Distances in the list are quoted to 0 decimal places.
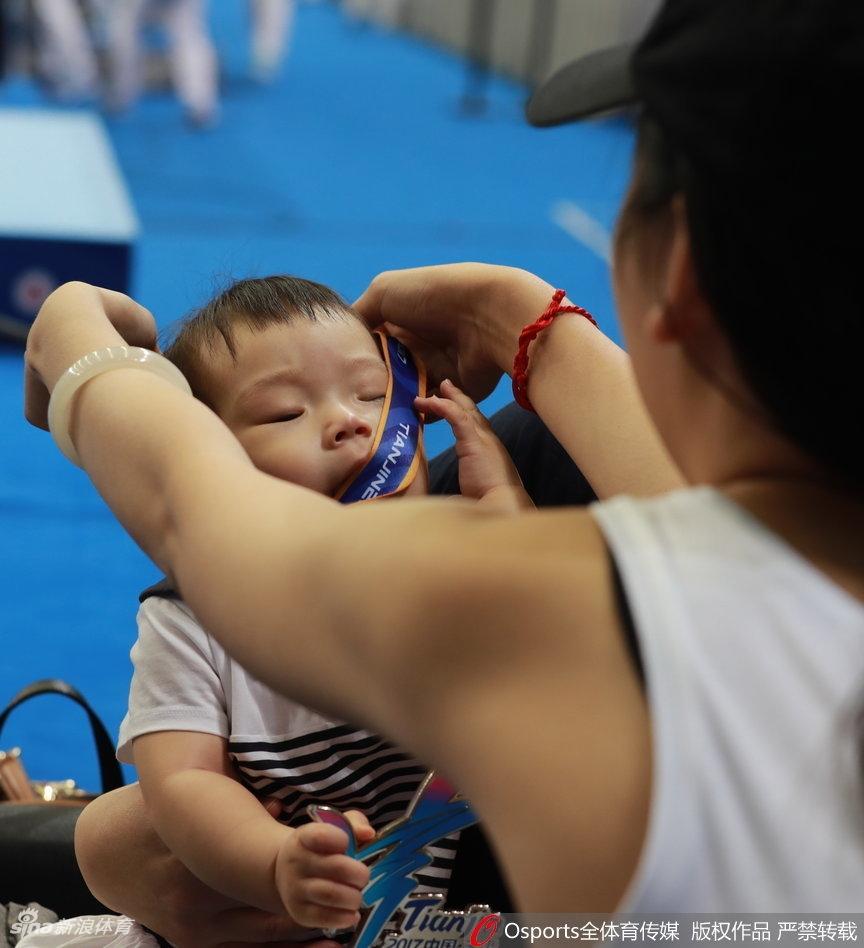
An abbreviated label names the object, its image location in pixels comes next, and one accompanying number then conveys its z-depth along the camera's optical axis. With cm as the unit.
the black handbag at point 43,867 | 145
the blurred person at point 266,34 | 839
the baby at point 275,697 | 95
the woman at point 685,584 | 58
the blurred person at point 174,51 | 700
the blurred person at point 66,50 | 704
